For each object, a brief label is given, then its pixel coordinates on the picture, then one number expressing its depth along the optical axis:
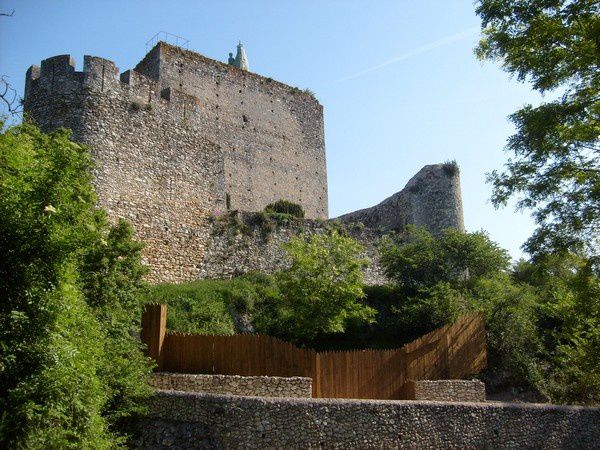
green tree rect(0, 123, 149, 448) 10.91
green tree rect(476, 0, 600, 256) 16.31
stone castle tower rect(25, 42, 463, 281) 21.31
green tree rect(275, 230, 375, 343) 20.11
